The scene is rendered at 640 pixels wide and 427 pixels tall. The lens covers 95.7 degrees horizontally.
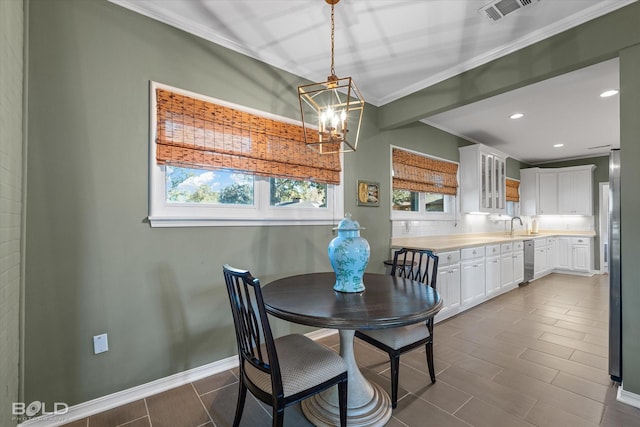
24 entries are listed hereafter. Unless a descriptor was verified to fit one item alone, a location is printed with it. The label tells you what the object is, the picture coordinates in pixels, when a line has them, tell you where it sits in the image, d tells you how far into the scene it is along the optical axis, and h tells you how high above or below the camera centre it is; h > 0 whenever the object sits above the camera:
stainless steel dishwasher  5.15 -0.80
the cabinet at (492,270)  4.13 -0.81
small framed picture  3.34 +0.26
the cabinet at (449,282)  3.35 -0.79
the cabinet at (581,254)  6.07 -0.83
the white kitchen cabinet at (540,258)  5.58 -0.86
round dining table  1.33 -0.47
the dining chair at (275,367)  1.29 -0.75
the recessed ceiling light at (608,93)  3.11 +1.33
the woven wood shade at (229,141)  2.07 +0.60
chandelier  1.60 +0.53
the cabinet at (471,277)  3.68 -0.81
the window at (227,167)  2.07 +0.40
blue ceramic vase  1.67 -0.24
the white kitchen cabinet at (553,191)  6.32 +0.55
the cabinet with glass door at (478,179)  4.68 +0.60
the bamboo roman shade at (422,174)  3.85 +0.61
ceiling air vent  1.87 +1.38
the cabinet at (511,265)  4.53 -0.81
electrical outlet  1.82 -0.81
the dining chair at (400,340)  1.82 -0.82
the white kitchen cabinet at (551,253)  6.24 -0.84
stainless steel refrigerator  2.07 -0.47
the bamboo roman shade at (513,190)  6.12 +0.54
